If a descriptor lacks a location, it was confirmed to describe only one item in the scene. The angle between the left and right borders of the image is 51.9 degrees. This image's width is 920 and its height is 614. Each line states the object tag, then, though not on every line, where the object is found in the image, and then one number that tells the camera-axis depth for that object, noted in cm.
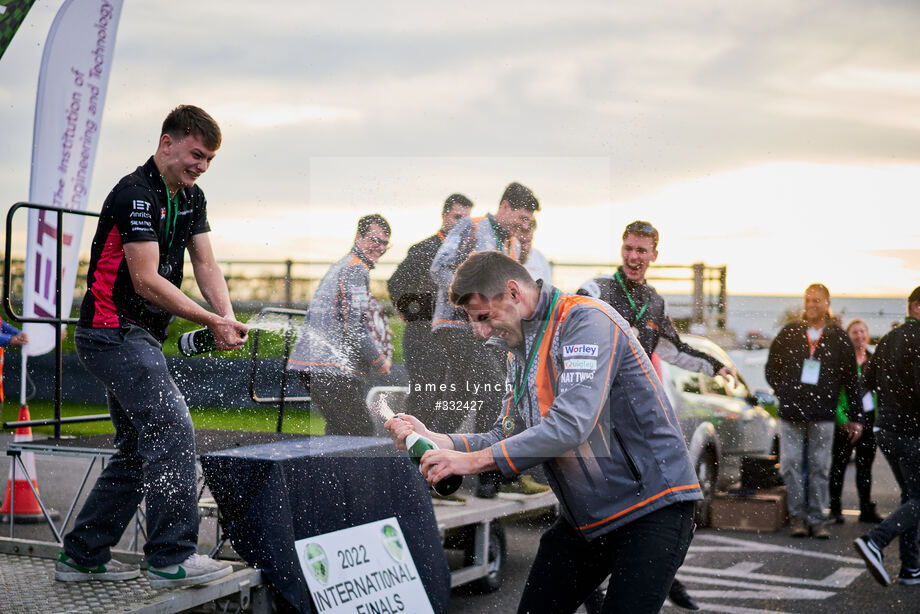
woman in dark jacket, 607
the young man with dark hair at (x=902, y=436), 433
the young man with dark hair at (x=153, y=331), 237
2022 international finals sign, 288
